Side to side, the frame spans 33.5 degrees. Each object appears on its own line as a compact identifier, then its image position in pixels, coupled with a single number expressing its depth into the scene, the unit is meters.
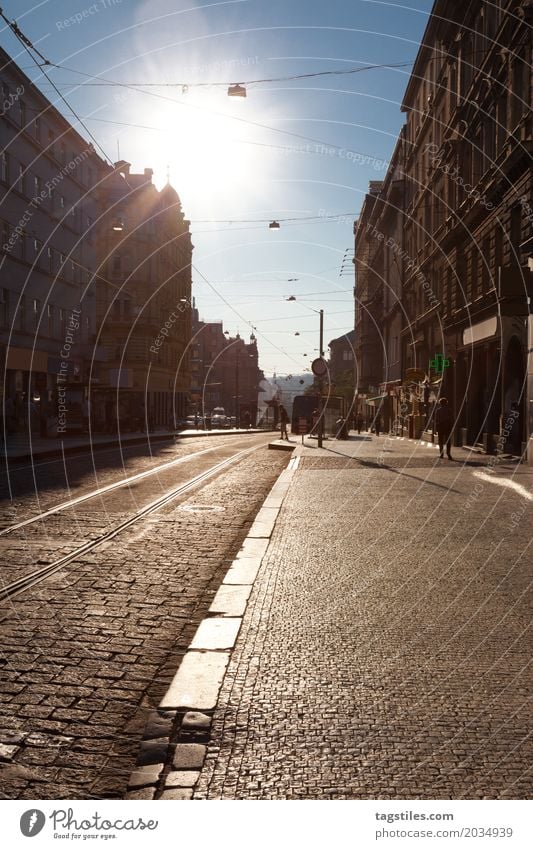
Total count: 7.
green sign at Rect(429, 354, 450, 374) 36.94
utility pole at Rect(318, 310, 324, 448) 32.36
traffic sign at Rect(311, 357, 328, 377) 28.85
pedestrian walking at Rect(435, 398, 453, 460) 26.47
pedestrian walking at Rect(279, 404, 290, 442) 44.09
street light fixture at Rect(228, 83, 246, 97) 17.81
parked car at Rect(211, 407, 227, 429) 89.00
